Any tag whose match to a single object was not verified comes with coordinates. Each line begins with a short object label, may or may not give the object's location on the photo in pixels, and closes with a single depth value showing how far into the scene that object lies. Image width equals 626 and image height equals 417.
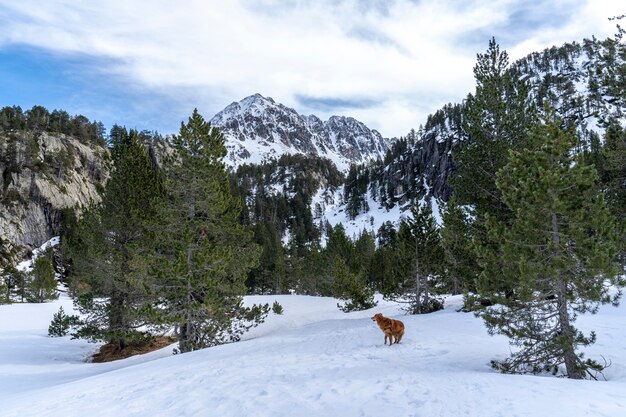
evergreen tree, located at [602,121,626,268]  13.57
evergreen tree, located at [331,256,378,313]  31.75
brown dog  12.77
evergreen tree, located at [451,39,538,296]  17.25
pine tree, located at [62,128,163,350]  18.70
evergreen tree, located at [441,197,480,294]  18.67
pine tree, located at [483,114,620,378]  7.65
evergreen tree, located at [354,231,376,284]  62.28
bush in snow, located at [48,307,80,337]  19.14
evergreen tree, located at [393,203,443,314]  23.31
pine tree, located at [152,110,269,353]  15.27
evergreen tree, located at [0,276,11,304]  44.09
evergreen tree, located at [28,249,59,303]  47.03
